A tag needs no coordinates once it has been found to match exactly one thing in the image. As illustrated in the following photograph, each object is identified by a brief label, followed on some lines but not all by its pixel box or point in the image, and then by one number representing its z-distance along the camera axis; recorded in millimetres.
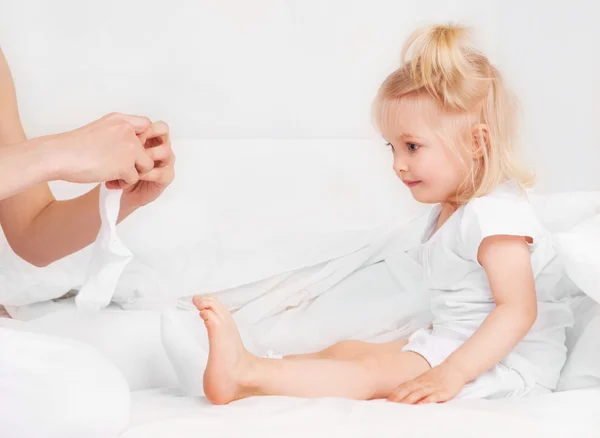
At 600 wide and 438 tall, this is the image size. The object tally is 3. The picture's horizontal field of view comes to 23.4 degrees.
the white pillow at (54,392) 1388
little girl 1637
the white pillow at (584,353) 1658
